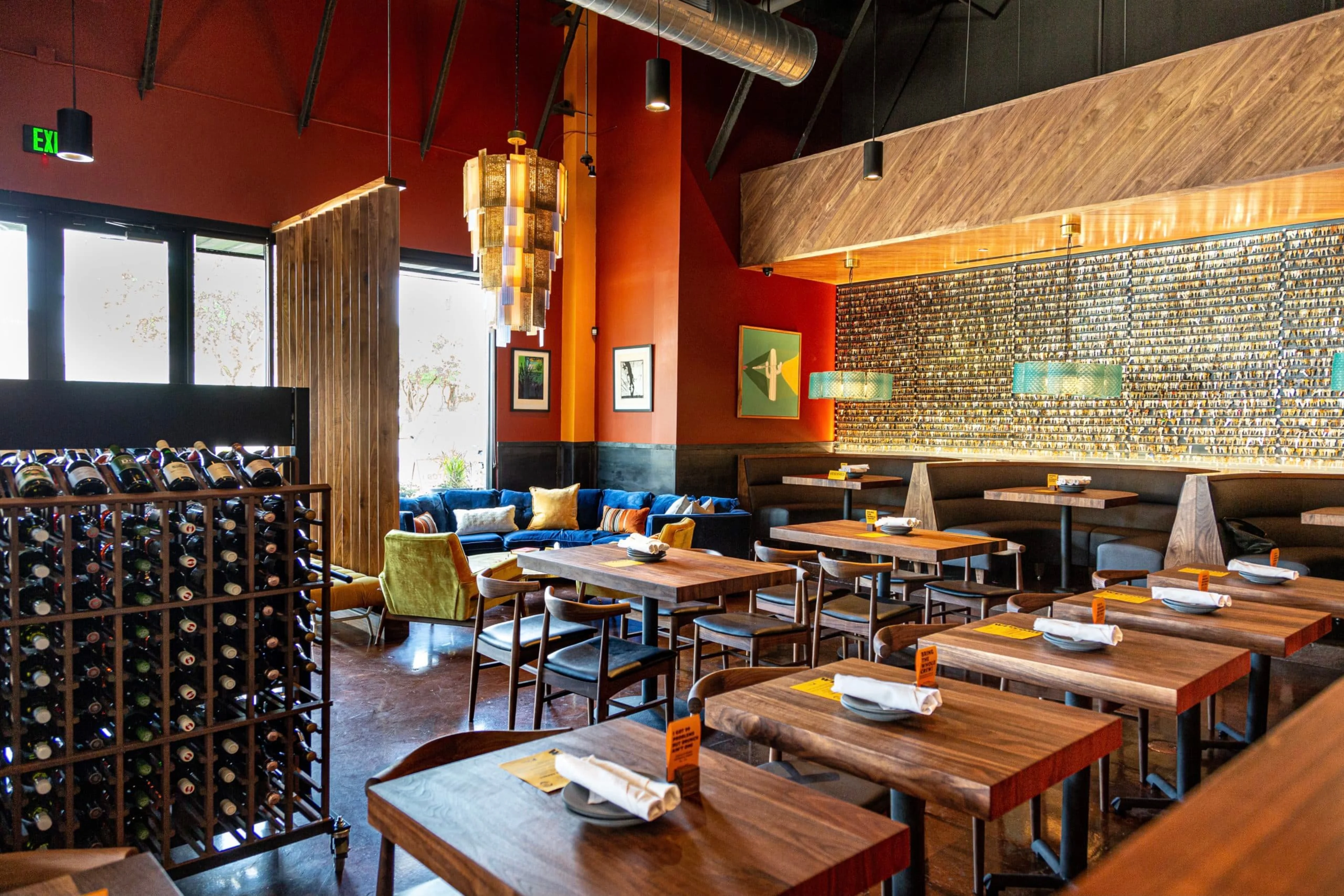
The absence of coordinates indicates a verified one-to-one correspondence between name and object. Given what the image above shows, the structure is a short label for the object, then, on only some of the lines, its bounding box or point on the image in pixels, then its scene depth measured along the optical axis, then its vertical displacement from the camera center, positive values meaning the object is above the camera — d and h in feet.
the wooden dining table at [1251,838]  2.69 -1.42
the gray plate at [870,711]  6.08 -2.02
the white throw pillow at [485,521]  26.45 -2.77
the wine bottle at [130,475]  7.96 -0.41
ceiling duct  19.10 +9.73
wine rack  7.41 -2.54
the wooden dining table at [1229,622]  8.55 -2.02
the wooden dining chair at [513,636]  12.10 -3.12
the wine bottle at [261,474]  8.48 -0.42
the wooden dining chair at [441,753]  5.42 -2.30
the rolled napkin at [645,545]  13.48 -1.82
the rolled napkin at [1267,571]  11.18 -1.83
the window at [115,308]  20.95 +3.17
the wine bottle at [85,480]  7.61 -0.43
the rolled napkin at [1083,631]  7.69 -1.83
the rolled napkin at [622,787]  4.59 -1.98
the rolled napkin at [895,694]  6.06 -1.91
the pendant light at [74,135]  17.80 +6.32
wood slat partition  18.75 +1.78
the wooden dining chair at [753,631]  12.73 -3.04
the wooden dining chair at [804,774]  7.06 -3.03
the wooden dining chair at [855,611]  12.90 -2.91
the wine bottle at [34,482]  7.29 -0.43
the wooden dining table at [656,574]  11.53 -2.06
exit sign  19.79 +6.86
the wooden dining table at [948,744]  5.23 -2.12
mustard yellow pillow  27.76 -2.54
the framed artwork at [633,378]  28.91 +1.91
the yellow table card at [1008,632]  8.40 -2.01
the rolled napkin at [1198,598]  9.29 -1.82
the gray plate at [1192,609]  9.32 -1.94
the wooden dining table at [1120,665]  6.86 -2.03
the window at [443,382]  27.81 +1.70
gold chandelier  18.79 +4.73
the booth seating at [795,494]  28.32 -2.14
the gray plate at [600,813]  4.59 -2.10
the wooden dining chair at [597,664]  10.91 -3.12
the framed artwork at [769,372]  29.76 +2.21
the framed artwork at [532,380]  29.73 +1.88
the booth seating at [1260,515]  18.90 -1.92
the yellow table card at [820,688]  6.74 -2.09
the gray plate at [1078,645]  7.75 -1.95
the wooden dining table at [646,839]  4.11 -2.17
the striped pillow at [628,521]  27.02 -2.85
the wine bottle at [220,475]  8.28 -0.42
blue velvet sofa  23.97 -2.58
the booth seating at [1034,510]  23.47 -2.29
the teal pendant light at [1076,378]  22.71 +1.50
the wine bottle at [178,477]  8.00 -0.42
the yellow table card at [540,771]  5.17 -2.16
